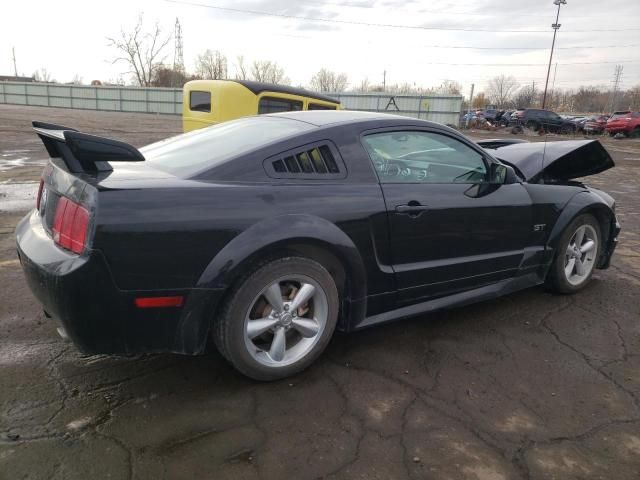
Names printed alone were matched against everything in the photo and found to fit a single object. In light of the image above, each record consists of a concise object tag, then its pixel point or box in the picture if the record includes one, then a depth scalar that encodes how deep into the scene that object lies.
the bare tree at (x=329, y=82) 74.73
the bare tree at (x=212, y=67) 69.12
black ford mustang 2.23
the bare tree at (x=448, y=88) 62.73
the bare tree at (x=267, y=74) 69.75
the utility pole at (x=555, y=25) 51.31
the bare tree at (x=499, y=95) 91.19
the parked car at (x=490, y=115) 38.56
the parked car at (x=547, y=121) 31.48
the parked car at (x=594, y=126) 31.14
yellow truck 9.20
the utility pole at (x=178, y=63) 63.02
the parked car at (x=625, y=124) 28.52
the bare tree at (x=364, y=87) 76.99
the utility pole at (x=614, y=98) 85.44
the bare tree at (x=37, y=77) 96.56
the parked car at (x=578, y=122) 32.28
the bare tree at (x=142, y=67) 64.44
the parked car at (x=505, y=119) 35.34
